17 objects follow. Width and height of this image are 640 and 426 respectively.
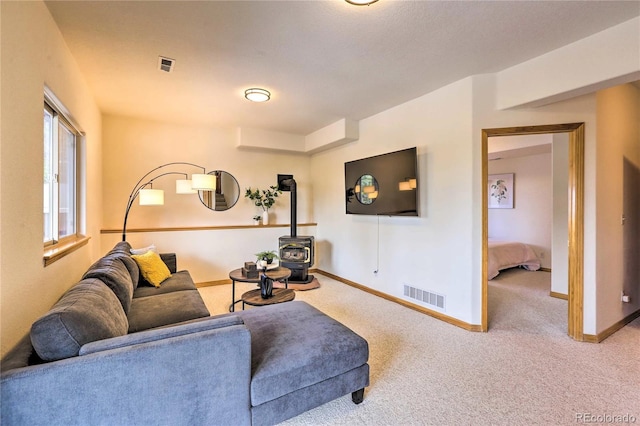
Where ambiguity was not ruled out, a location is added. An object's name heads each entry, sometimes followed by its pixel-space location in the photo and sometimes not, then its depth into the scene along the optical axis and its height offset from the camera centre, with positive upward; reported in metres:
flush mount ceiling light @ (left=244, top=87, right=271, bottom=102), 3.33 +1.38
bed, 5.10 -0.84
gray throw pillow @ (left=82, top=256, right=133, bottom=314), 2.00 -0.46
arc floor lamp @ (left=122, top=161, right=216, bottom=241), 3.59 +0.39
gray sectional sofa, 1.13 -0.73
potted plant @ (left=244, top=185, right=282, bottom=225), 5.32 +0.30
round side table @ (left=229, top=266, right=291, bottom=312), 3.28 -0.74
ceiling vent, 2.62 +1.39
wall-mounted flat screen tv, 3.57 +0.39
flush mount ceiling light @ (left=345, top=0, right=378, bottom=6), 1.87 +1.36
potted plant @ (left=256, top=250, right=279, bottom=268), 3.50 -0.56
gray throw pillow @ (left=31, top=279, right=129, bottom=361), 1.21 -0.50
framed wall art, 6.55 +0.50
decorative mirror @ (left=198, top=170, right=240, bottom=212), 5.01 +0.34
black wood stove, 4.91 -0.67
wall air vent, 3.38 -1.02
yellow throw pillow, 3.10 -0.60
